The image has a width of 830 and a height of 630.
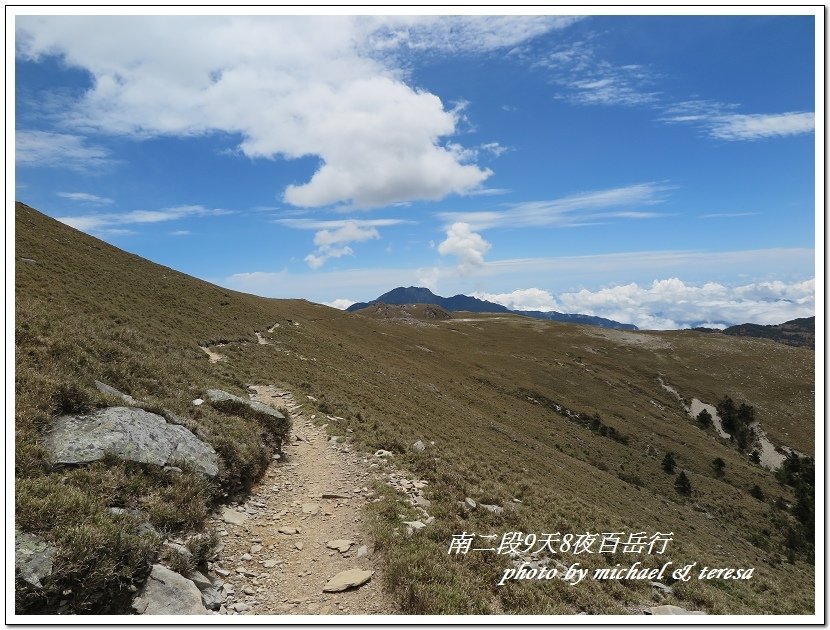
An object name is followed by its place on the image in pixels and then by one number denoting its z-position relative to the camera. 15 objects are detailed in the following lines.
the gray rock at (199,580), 7.77
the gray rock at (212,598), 7.61
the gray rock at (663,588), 11.81
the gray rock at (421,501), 12.76
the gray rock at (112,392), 12.14
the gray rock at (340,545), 9.94
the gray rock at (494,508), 14.00
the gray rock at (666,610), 10.29
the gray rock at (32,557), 6.12
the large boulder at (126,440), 9.05
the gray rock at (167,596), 6.82
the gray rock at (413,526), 10.55
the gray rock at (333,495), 12.94
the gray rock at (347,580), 8.43
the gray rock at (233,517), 10.56
